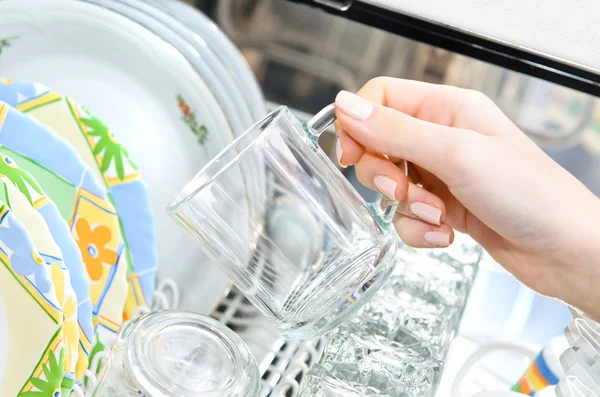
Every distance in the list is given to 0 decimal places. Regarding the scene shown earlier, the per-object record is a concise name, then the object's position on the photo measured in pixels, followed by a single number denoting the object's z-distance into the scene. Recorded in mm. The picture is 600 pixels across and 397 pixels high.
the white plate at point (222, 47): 804
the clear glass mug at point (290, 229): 460
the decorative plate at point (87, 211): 613
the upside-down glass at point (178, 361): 431
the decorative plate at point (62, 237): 504
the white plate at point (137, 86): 747
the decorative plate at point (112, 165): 653
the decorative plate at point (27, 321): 485
